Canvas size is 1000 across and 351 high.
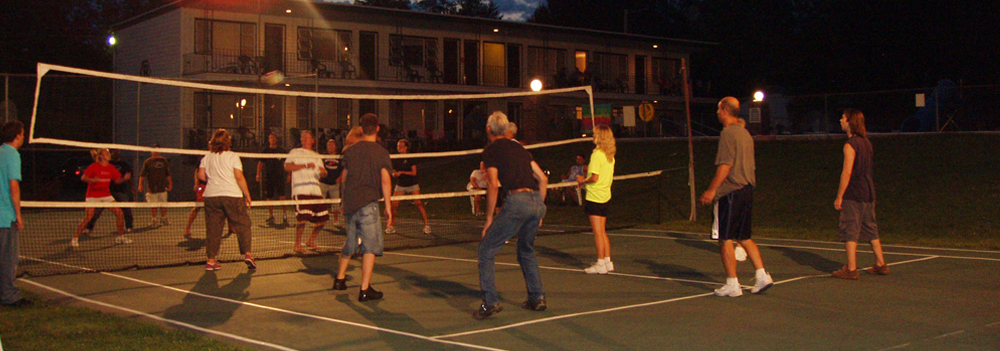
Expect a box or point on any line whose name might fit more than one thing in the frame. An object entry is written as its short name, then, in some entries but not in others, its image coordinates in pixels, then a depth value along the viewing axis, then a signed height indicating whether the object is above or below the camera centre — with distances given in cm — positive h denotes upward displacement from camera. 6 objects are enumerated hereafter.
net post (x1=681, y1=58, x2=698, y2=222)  1628 +26
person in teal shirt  764 -22
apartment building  2906 +598
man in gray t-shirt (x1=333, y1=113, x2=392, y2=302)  805 -1
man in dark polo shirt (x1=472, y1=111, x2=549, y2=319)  705 -15
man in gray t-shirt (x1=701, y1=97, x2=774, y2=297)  784 -8
